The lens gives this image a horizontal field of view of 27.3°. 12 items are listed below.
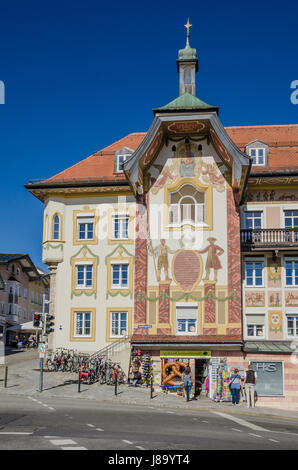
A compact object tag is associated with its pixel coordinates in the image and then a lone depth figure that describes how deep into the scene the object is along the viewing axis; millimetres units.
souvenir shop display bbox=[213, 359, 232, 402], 30594
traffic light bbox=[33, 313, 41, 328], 27609
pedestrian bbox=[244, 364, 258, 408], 28078
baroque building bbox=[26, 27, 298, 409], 33312
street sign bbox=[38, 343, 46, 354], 28828
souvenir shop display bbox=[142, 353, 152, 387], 32531
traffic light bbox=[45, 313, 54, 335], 28098
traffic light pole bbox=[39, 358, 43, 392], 27922
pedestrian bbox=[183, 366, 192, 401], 28094
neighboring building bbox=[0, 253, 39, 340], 62969
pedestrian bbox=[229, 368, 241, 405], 28141
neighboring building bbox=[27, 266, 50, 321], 71938
